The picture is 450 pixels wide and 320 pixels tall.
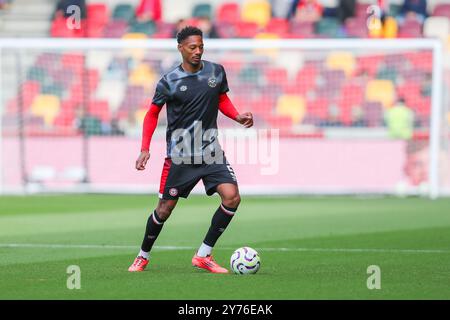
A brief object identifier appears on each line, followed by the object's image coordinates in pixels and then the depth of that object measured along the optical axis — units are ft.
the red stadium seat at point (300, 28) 90.17
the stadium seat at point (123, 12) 96.07
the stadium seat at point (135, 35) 91.76
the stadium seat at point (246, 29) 91.45
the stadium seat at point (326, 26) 90.02
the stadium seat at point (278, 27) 90.79
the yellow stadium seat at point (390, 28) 88.63
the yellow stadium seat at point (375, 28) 84.69
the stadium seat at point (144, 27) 92.43
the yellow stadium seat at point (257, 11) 93.86
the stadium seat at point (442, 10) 91.24
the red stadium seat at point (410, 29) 87.76
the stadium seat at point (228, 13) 94.31
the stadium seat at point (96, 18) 92.85
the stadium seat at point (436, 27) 89.71
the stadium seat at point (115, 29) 92.84
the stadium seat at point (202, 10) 93.71
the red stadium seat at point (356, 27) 89.10
